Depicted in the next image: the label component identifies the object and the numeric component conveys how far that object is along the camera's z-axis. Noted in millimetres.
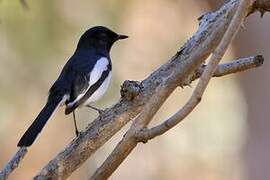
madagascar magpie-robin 6129
